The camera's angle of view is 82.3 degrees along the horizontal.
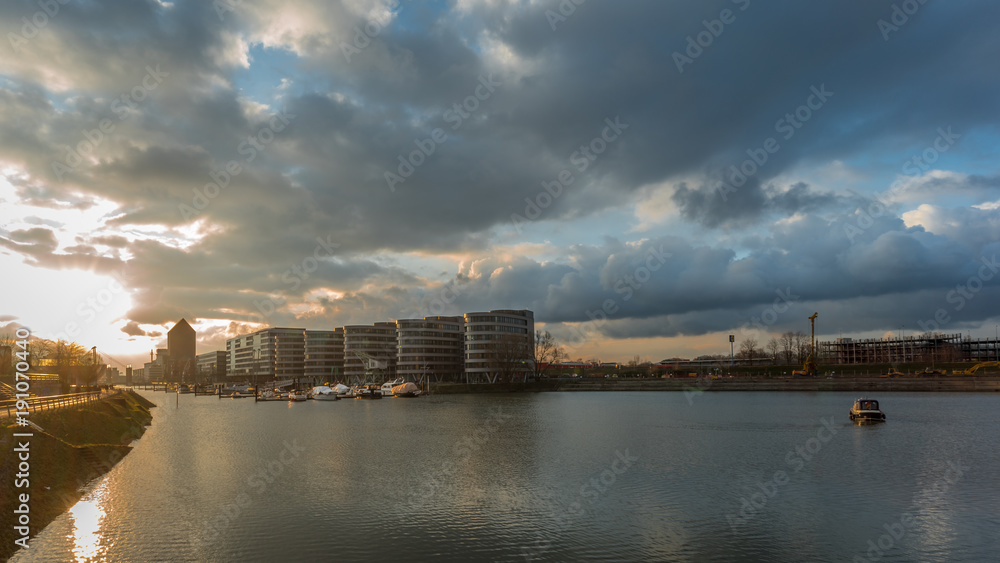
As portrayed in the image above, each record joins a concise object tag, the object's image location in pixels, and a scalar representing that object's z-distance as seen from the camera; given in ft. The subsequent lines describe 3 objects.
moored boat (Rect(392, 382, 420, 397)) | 642.63
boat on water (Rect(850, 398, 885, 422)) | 276.62
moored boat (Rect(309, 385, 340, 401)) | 644.69
